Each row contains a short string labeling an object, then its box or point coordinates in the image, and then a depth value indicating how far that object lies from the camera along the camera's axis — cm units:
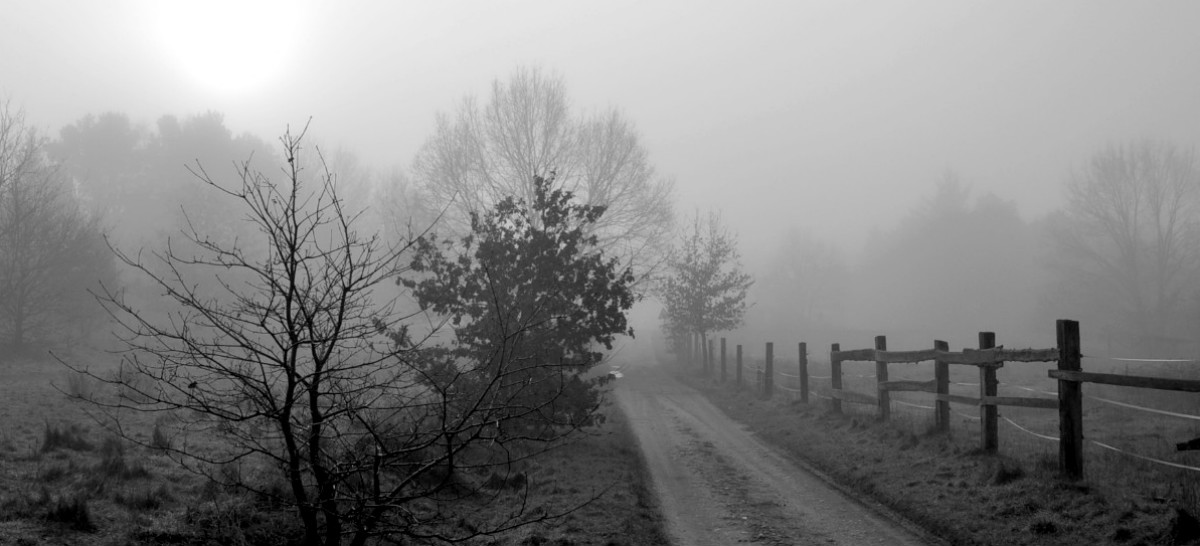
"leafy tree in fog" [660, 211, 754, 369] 3366
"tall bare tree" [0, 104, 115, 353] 2833
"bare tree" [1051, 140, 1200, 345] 4841
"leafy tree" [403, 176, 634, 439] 1395
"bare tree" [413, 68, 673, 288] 3231
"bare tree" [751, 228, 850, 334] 8738
